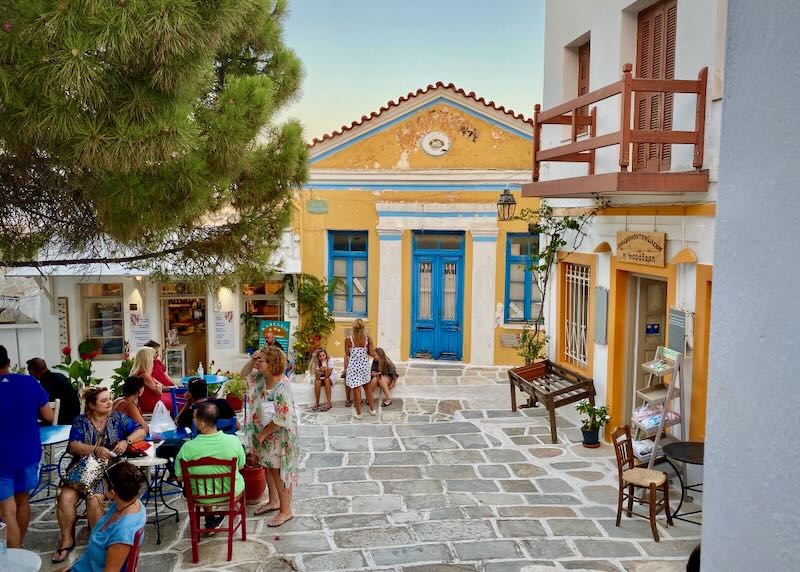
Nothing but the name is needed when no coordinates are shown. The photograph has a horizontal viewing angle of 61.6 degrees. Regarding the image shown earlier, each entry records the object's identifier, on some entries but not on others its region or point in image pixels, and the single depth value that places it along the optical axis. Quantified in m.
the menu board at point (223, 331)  13.95
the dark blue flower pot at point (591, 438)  9.09
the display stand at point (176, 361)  13.92
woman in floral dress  6.56
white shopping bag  7.11
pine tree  4.14
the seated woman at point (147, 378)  8.54
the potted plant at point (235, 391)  10.12
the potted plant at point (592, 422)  9.05
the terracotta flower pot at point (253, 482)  7.05
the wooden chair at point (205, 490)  5.77
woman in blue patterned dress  6.00
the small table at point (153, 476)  6.23
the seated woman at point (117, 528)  4.44
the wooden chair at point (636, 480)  6.32
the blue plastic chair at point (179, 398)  9.28
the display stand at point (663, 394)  7.14
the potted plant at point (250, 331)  14.03
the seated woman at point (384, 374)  11.27
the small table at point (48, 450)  6.94
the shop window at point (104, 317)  13.62
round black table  6.36
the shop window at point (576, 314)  10.34
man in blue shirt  5.70
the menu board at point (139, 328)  13.59
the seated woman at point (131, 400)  7.05
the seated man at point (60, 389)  8.04
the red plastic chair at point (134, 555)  4.52
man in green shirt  5.79
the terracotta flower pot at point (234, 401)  10.01
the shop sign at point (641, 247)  7.86
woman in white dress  10.83
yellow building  14.00
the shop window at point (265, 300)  14.25
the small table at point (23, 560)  4.30
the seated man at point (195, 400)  7.35
